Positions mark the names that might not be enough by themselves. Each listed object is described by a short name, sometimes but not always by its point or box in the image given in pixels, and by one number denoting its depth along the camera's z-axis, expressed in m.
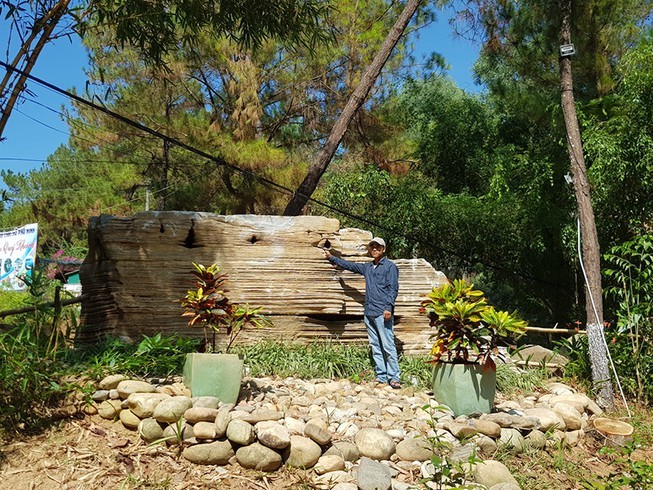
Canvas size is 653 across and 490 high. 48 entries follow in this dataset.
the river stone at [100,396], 4.08
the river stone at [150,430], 3.79
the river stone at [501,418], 4.32
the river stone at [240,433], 3.67
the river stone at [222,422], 3.74
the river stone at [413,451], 3.81
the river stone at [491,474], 3.58
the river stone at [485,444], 4.04
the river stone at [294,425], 3.87
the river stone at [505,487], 3.41
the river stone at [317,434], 3.75
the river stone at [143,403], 3.91
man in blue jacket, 5.31
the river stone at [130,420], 3.93
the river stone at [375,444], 3.78
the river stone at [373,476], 3.37
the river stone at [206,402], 3.99
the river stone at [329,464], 3.61
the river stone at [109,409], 4.02
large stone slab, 5.44
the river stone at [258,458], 3.62
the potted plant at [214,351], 4.20
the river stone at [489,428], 4.18
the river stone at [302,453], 3.65
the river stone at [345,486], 3.40
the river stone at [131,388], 4.04
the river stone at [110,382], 4.16
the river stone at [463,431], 4.06
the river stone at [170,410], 3.83
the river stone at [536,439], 4.30
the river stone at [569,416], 4.80
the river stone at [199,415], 3.81
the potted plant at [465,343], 4.51
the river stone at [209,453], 3.65
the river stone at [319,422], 3.87
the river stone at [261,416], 3.84
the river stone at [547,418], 4.57
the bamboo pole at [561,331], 6.57
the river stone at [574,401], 5.20
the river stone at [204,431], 3.73
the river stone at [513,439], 4.18
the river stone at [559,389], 5.55
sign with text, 9.55
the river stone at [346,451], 3.74
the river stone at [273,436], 3.65
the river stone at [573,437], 4.61
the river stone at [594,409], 5.29
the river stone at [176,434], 3.79
